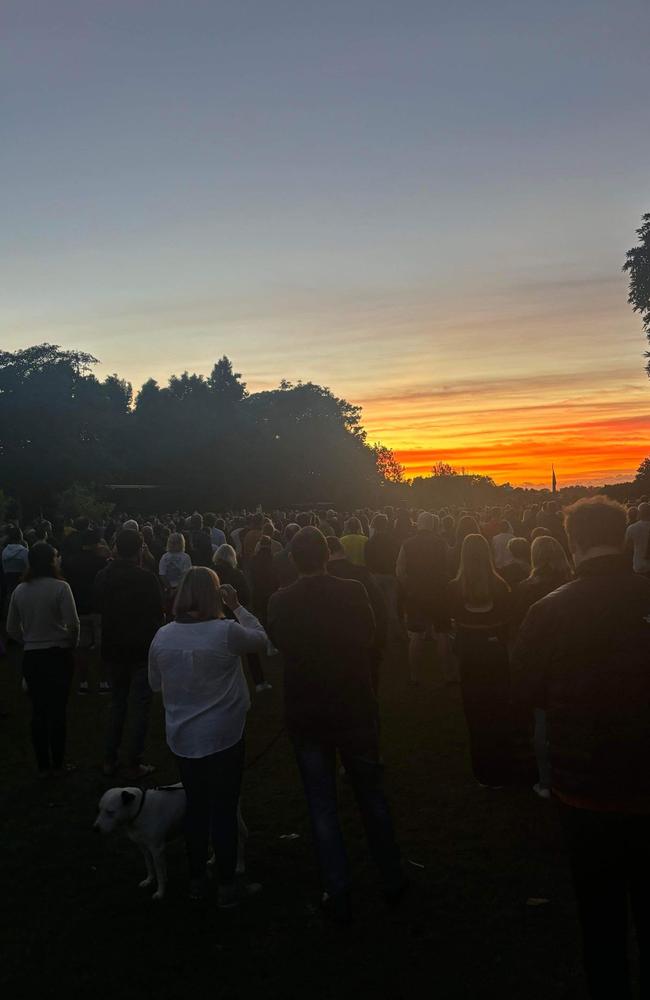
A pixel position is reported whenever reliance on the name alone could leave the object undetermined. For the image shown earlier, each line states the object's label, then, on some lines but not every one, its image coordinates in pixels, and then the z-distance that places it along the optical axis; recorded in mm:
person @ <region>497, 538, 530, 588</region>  8055
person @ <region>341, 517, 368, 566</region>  12594
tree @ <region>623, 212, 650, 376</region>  45281
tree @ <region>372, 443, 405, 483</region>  105375
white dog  5035
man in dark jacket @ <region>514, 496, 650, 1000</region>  3027
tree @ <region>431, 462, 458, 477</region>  97719
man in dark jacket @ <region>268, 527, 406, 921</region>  4699
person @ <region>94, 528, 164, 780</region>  7488
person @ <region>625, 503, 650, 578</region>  11750
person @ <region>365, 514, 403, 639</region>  12883
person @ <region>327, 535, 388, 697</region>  6797
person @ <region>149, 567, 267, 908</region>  4844
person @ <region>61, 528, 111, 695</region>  10586
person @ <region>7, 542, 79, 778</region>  7434
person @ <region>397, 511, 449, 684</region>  10367
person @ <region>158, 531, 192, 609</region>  11695
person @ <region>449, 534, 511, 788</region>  6754
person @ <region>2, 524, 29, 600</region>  13234
